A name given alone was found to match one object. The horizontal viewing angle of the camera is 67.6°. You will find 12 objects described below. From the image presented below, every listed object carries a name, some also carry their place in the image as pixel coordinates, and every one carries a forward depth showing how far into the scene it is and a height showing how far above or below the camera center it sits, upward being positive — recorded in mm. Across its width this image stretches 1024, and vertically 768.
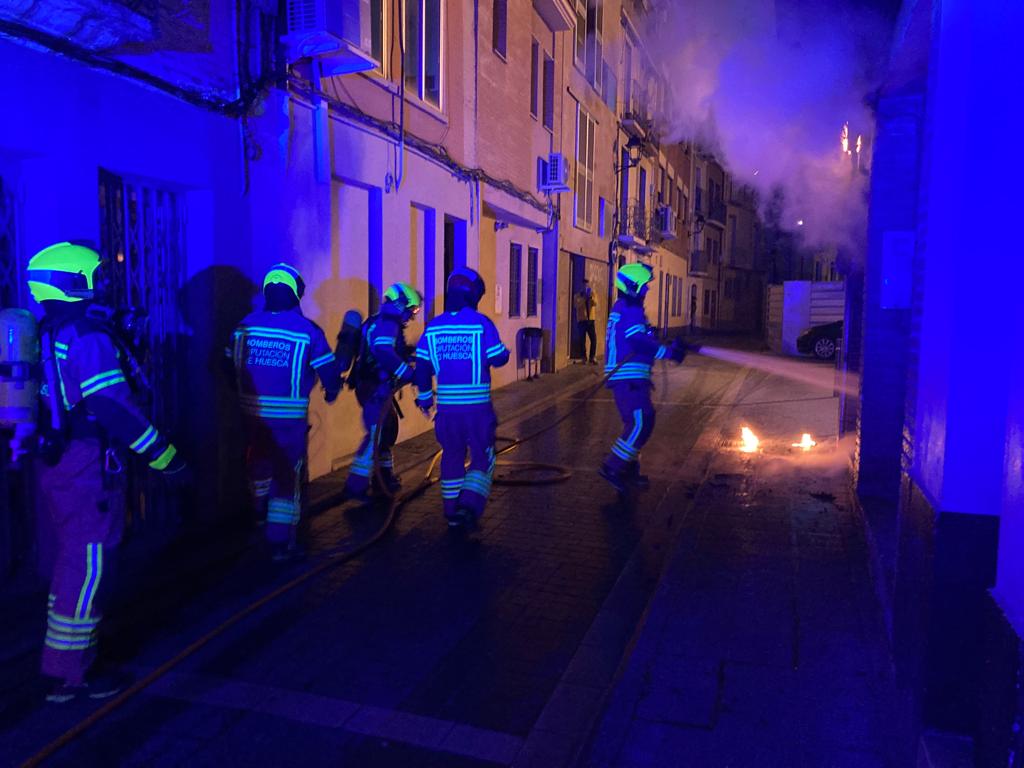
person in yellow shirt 18016 +156
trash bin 15227 -561
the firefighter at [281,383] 5141 -445
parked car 22906 -548
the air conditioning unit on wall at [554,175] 15000 +2852
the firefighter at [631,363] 7074 -390
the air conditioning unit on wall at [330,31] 6188 +2357
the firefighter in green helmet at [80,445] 3312 -573
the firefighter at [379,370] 6418 -439
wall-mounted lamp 22969 +5347
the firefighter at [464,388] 5762 -519
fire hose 3232 -1671
